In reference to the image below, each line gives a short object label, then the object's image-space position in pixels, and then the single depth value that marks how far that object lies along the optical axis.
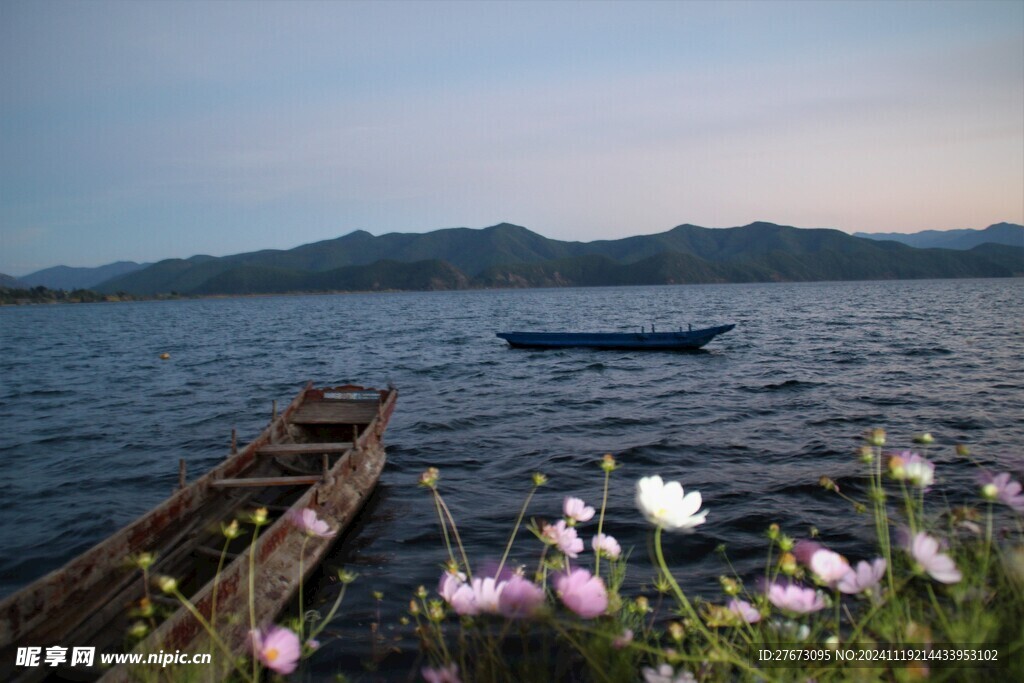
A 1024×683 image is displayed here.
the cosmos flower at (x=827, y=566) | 2.22
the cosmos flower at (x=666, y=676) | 2.30
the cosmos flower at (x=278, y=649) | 2.12
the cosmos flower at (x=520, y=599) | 2.21
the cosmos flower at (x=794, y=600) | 2.25
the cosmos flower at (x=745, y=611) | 2.58
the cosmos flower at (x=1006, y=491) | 2.22
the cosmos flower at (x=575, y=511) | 2.86
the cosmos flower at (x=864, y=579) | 2.32
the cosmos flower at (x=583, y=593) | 2.12
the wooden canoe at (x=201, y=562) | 5.36
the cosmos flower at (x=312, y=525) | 2.80
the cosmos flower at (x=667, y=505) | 2.24
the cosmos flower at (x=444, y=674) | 2.37
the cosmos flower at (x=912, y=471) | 2.05
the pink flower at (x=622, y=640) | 2.20
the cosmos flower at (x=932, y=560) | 2.03
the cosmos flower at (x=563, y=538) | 2.85
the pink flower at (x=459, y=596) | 2.36
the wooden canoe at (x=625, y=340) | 35.22
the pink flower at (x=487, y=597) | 2.39
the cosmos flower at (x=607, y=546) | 2.95
